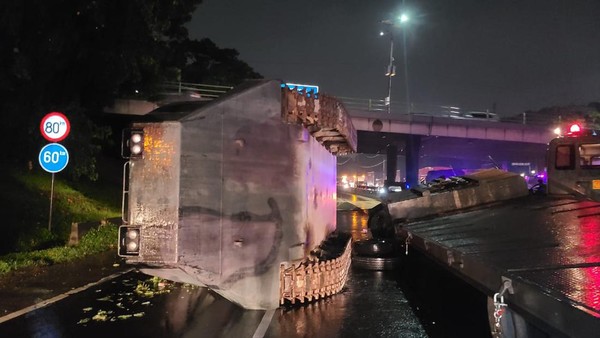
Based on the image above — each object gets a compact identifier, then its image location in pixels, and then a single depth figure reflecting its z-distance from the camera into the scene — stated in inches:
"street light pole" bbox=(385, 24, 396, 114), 1460.9
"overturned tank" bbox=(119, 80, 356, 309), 212.2
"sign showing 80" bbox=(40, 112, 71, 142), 439.4
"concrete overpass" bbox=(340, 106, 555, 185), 1672.0
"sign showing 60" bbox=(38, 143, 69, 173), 435.2
